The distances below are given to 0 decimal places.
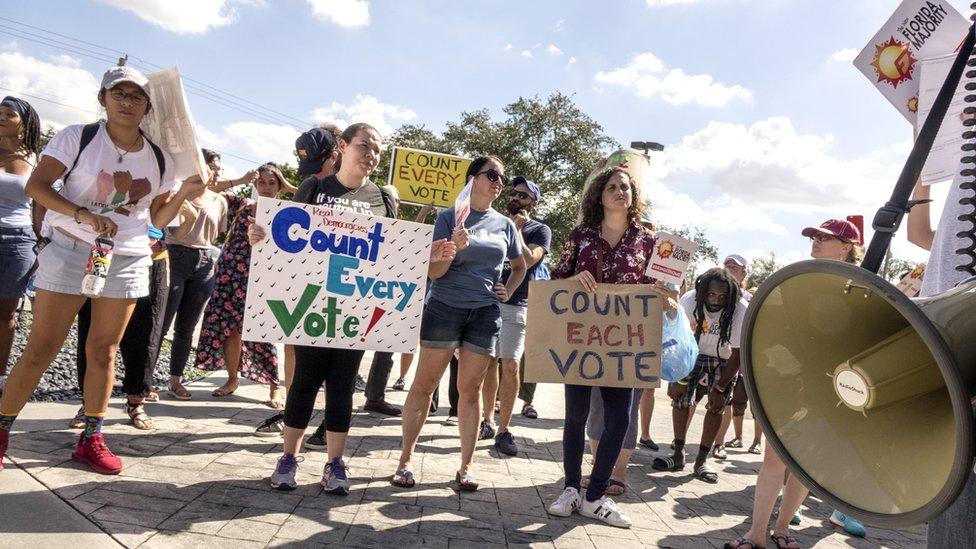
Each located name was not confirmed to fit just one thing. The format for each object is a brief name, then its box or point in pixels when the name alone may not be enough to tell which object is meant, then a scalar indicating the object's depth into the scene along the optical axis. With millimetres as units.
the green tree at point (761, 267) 61459
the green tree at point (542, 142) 35875
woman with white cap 3176
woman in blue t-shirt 3896
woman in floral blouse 3791
